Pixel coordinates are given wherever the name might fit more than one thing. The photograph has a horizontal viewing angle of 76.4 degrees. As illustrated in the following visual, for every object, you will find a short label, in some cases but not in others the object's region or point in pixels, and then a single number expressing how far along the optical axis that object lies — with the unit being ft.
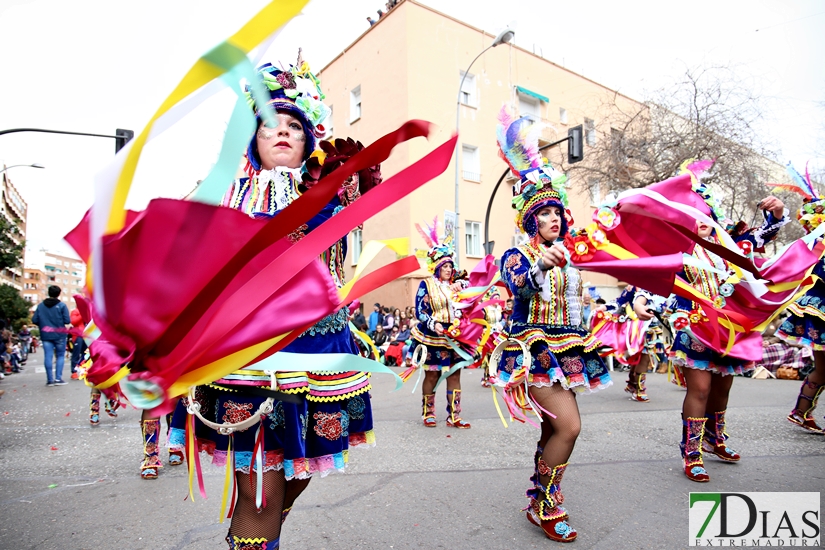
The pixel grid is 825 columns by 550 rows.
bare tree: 45.88
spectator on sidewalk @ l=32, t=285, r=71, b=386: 32.81
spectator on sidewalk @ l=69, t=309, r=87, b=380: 34.00
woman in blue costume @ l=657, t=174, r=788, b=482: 12.89
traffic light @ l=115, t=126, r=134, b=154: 38.16
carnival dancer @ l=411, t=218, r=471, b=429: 20.45
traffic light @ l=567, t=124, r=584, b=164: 40.45
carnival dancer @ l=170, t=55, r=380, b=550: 6.07
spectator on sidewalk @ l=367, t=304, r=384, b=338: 51.75
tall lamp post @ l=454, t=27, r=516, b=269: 40.60
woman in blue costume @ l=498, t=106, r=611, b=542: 9.89
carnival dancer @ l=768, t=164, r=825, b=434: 16.76
